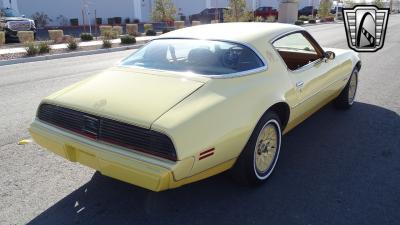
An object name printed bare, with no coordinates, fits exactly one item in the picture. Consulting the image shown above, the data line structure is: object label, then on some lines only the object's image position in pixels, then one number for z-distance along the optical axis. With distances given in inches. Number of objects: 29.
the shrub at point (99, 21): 1256.9
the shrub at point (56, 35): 740.0
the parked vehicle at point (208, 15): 1461.5
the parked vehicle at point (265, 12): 1639.6
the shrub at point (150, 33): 898.1
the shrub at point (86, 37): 770.8
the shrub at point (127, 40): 702.5
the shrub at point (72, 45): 611.8
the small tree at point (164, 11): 1083.3
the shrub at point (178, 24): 1019.6
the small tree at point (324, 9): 1713.8
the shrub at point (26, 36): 673.6
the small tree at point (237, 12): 1107.8
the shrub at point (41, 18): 1160.8
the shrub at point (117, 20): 1291.8
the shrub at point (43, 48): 570.3
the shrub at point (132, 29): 892.0
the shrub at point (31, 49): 550.0
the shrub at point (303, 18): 1583.7
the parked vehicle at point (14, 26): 744.2
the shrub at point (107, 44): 648.4
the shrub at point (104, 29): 802.3
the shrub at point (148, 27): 939.0
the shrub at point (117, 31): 816.3
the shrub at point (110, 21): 1284.4
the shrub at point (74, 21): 1209.4
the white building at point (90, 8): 1145.4
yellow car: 105.8
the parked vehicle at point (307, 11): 2007.9
